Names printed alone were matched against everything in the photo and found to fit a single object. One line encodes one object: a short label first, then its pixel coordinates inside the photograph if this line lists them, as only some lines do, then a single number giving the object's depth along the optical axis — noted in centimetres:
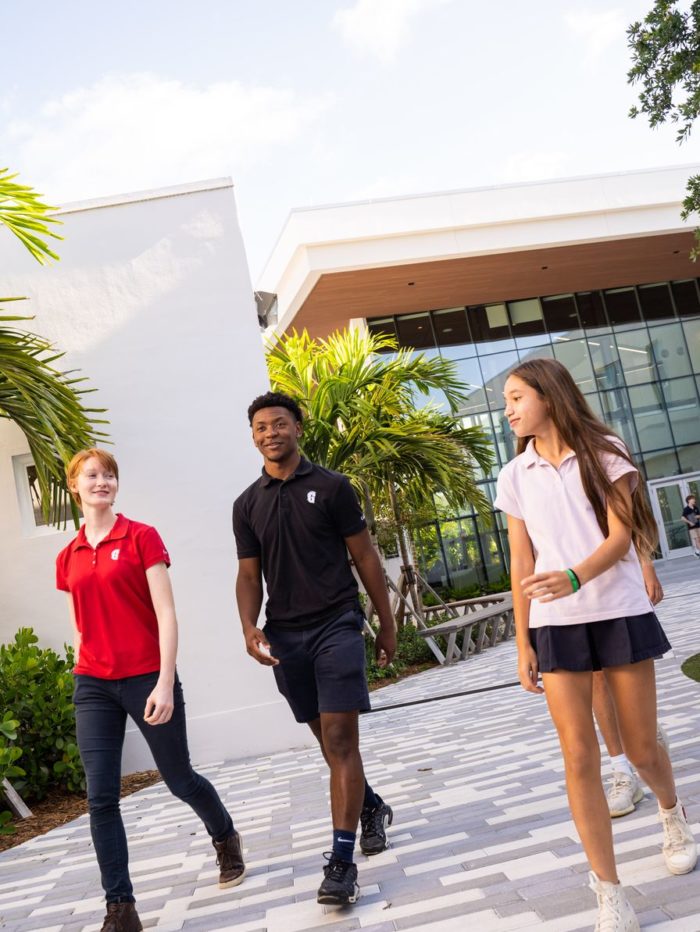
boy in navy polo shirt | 357
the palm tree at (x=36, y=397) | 653
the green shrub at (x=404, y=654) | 1291
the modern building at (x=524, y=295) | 2339
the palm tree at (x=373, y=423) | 1200
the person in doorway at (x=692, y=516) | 2333
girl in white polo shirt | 260
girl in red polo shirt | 340
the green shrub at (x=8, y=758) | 588
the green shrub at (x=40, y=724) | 680
